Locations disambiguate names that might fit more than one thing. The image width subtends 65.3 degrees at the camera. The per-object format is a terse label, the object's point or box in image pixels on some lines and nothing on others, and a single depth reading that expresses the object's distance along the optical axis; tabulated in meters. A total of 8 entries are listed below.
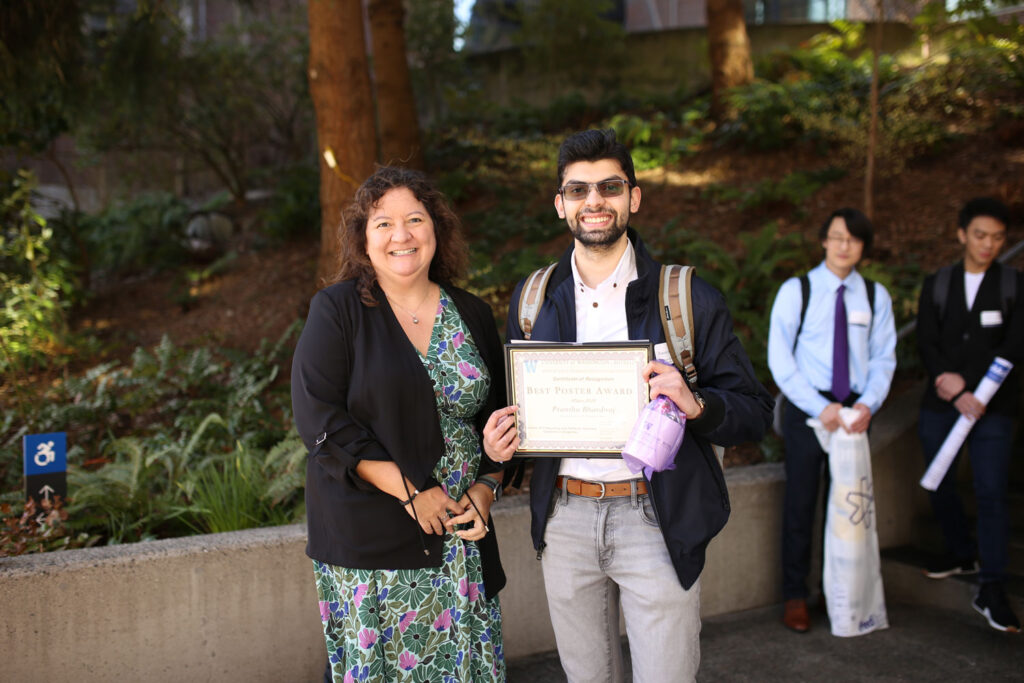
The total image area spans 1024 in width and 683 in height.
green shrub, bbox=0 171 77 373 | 7.36
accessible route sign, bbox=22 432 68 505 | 4.14
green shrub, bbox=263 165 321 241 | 11.25
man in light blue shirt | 4.59
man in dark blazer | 4.69
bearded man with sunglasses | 2.70
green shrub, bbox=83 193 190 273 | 11.26
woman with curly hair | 2.85
